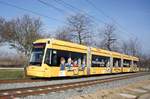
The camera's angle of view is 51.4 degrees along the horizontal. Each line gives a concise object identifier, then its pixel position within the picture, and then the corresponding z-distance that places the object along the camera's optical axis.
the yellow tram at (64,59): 12.17
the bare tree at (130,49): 61.28
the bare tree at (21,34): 26.18
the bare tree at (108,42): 44.42
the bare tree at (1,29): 27.28
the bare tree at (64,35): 34.69
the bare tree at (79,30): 34.09
